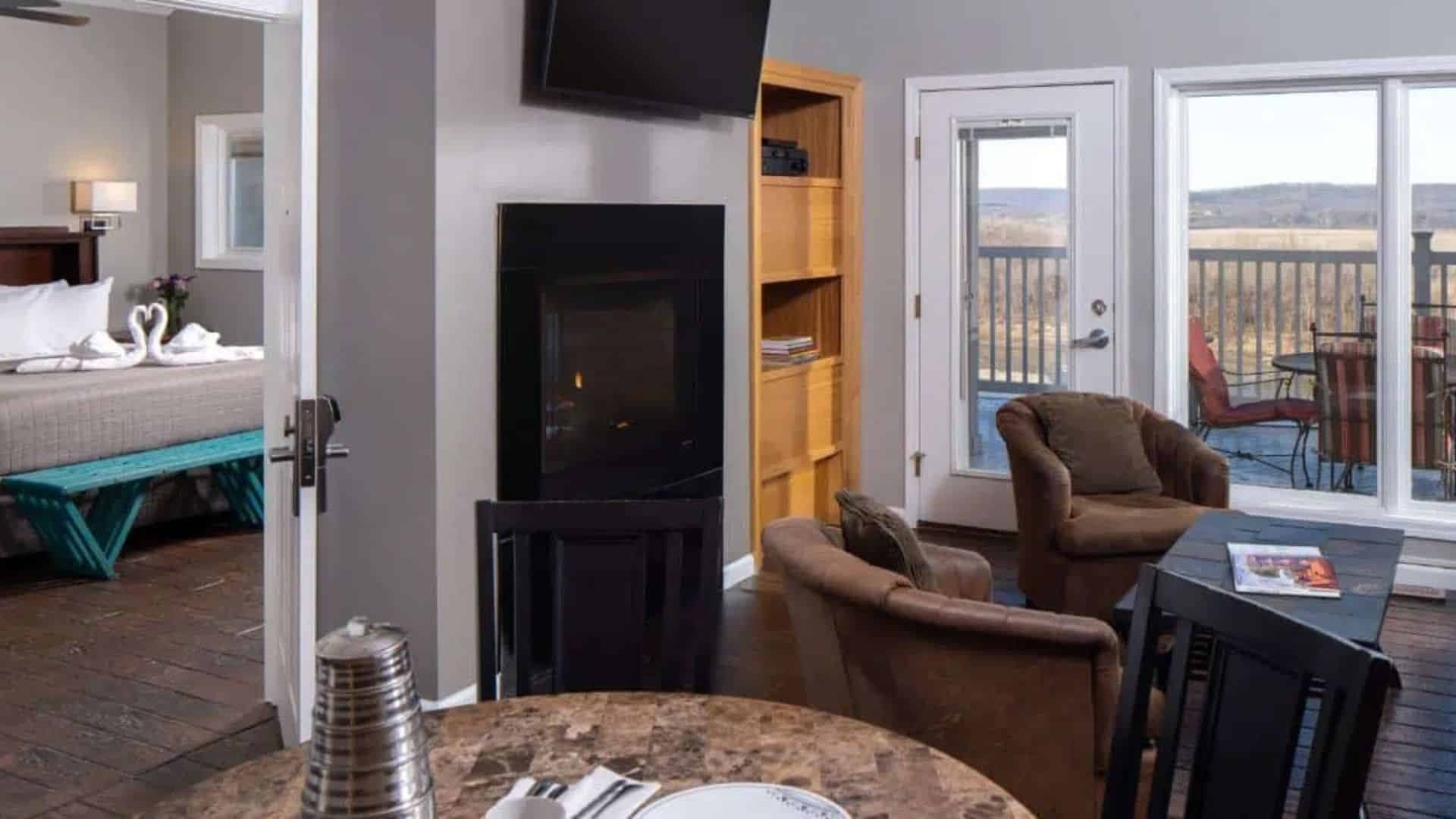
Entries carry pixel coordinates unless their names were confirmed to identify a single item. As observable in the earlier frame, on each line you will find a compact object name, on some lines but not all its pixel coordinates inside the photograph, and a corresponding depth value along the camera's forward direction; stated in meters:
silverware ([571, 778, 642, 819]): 1.51
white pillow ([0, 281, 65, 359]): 7.48
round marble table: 1.59
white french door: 5.77
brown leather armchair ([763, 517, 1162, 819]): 2.61
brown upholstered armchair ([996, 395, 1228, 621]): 4.55
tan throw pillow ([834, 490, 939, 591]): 3.06
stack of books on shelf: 5.73
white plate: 1.51
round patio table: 5.53
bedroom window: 8.95
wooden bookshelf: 5.58
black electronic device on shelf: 5.55
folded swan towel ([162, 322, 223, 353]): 6.50
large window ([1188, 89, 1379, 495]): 5.35
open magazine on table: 3.40
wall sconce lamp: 8.48
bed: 5.33
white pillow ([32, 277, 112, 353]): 7.69
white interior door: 3.00
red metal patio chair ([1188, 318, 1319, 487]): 5.60
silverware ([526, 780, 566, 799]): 1.56
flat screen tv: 3.97
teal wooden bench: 5.13
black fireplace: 3.94
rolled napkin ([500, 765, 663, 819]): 1.52
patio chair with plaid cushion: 5.29
